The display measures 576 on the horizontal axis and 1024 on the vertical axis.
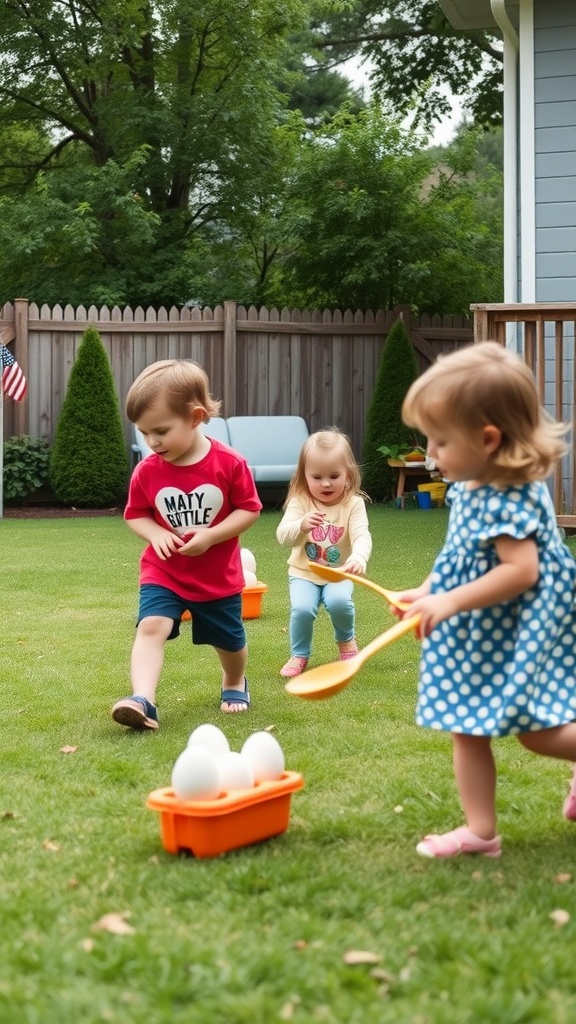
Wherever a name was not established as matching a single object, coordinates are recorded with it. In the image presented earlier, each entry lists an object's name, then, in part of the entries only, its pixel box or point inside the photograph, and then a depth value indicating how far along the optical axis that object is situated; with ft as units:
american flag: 39.06
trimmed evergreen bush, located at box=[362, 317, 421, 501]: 42.96
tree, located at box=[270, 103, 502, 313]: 48.67
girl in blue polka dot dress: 7.53
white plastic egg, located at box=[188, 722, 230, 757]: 8.38
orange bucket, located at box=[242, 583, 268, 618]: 19.13
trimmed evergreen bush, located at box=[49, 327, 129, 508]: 41.91
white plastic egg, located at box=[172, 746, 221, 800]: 7.81
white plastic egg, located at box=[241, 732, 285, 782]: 8.41
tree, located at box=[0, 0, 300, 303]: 54.29
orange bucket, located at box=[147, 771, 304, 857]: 7.80
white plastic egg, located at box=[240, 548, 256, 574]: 20.08
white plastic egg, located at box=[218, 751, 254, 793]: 8.21
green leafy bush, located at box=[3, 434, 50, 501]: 42.22
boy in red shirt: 12.19
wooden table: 40.68
